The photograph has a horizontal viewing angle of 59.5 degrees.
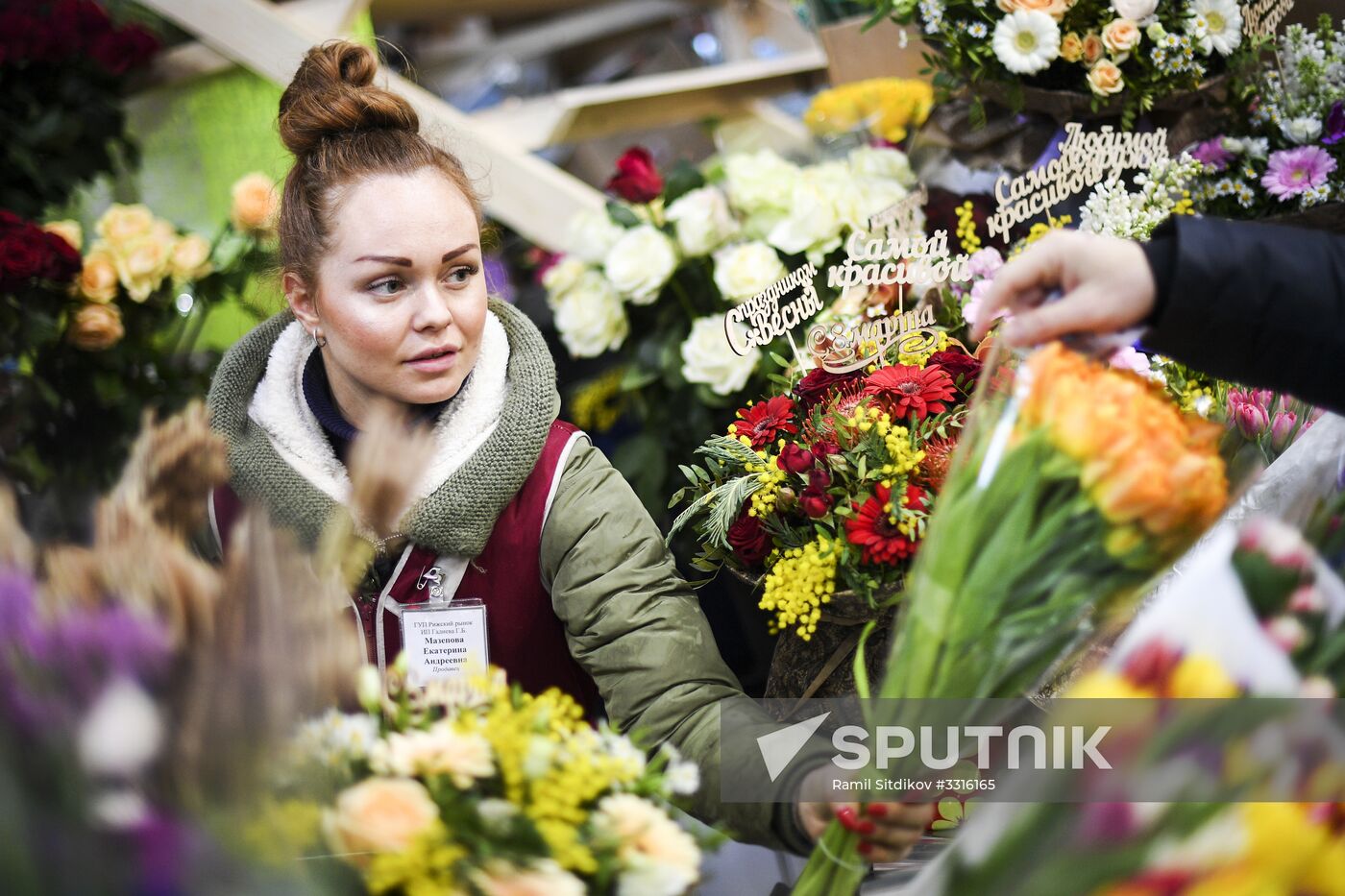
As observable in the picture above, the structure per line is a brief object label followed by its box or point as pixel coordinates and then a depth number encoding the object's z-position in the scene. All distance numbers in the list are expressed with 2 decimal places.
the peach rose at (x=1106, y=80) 1.64
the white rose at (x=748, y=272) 1.75
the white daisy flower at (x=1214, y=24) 1.64
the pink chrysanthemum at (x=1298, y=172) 1.67
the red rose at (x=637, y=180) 1.96
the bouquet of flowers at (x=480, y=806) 0.71
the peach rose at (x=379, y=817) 0.70
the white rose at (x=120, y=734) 0.65
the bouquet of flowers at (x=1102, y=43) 1.64
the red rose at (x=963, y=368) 1.27
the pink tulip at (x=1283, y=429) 1.17
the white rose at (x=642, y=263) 1.88
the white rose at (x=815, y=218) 1.78
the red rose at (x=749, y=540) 1.24
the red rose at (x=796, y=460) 1.20
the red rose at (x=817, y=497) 1.17
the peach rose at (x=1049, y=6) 1.65
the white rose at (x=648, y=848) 0.74
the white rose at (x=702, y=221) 1.88
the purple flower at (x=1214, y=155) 1.73
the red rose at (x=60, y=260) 1.96
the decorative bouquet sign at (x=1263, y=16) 1.72
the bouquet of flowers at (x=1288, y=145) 1.68
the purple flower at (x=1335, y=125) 1.69
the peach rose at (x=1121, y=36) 1.62
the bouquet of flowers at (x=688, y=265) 1.78
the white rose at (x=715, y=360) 1.76
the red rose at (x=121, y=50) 2.38
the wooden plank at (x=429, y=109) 2.33
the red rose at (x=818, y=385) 1.30
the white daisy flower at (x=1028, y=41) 1.64
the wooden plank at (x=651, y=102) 2.51
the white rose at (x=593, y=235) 2.00
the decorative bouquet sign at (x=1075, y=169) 1.52
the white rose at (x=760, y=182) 1.91
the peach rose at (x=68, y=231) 2.06
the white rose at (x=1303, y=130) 1.69
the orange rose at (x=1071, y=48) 1.66
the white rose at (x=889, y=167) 1.90
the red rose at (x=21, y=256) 1.90
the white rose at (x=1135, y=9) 1.64
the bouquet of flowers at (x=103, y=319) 1.96
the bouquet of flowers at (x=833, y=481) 1.14
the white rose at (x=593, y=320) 1.96
